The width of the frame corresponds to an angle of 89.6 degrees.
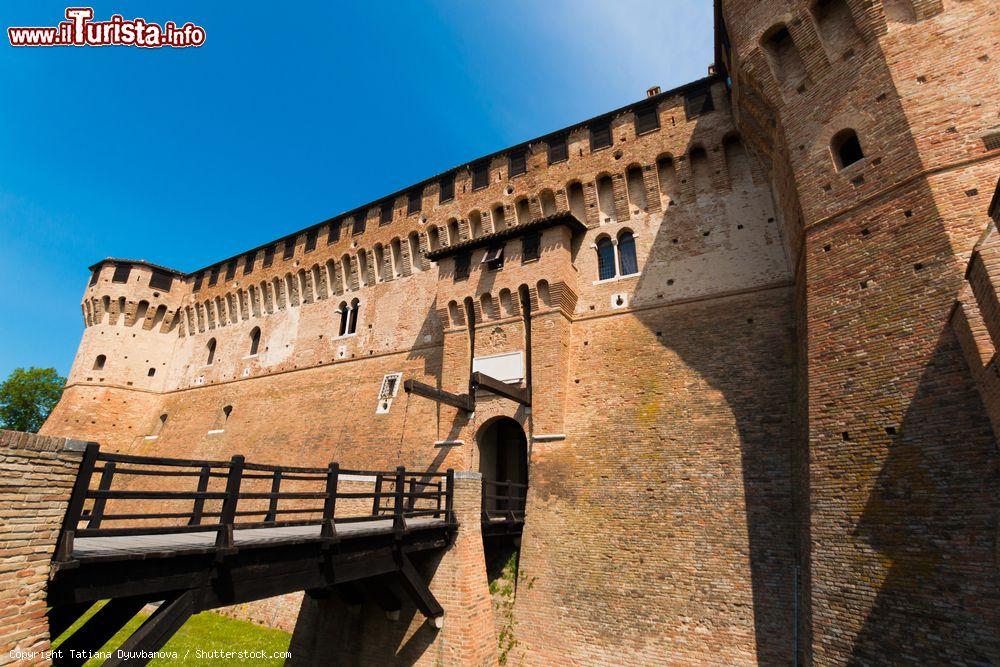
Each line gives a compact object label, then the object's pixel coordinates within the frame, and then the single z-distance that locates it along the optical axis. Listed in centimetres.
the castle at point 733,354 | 736
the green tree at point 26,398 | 3434
